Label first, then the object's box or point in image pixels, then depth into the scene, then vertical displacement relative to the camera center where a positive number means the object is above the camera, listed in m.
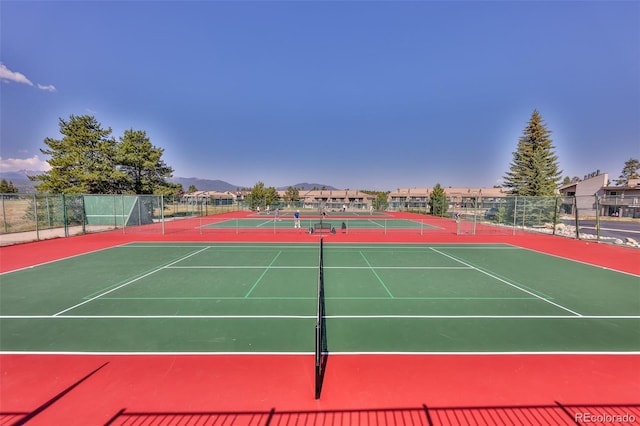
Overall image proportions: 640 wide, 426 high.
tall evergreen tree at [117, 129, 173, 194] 36.72 +5.48
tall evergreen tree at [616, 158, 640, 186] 83.19 +10.76
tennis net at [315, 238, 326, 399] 4.19 -2.85
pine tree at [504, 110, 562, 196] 37.09 +5.31
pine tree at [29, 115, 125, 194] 32.06 +4.97
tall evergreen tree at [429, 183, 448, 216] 46.53 -0.09
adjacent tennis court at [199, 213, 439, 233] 29.07 -2.85
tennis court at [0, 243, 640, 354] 6.25 -3.32
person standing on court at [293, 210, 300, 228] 27.11 -2.02
